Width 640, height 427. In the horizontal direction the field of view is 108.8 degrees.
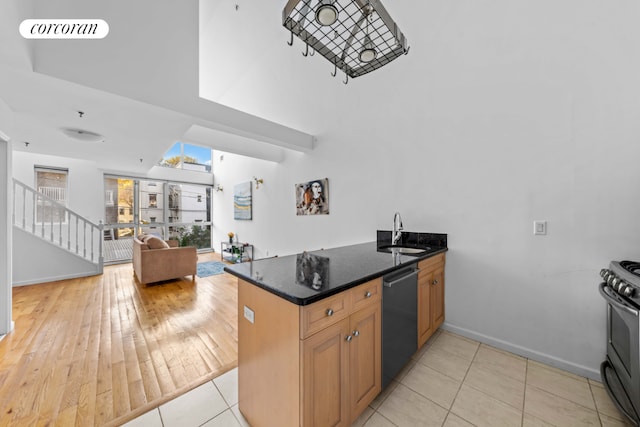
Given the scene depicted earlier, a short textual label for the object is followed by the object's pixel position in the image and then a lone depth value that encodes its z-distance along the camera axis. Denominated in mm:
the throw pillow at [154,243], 4141
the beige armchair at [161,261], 3908
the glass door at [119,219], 5625
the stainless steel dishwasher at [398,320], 1438
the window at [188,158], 6863
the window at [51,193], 4457
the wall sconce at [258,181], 5152
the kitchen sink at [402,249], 2305
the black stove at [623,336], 1111
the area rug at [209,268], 4767
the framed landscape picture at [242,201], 5605
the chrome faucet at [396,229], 2486
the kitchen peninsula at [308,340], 997
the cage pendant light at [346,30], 1022
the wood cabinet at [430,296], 1855
